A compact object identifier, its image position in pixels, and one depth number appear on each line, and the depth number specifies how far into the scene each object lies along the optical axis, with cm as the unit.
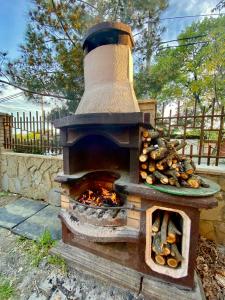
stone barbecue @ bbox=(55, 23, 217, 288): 142
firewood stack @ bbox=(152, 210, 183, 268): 144
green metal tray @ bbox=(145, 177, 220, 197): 128
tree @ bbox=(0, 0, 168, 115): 345
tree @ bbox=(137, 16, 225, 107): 453
